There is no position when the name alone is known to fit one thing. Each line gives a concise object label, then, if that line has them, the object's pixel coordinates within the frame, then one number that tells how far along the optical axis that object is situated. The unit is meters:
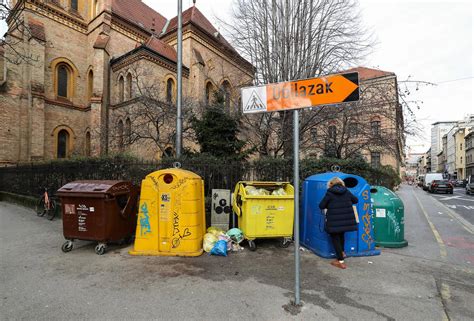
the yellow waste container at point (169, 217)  4.96
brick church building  17.16
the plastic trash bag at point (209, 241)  5.16
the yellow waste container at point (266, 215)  5.32
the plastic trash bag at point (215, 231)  5.65
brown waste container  5.08
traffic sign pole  3.03
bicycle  9.02
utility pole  8.21
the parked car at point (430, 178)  29.62
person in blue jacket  4.47
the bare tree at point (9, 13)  6.59
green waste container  5.62
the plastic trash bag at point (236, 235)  5.47
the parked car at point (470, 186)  22.48
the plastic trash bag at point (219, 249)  4.96
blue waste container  5.02
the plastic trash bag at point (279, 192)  5.67
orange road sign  2.82
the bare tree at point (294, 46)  10.20
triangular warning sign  3.29
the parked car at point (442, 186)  24.91
